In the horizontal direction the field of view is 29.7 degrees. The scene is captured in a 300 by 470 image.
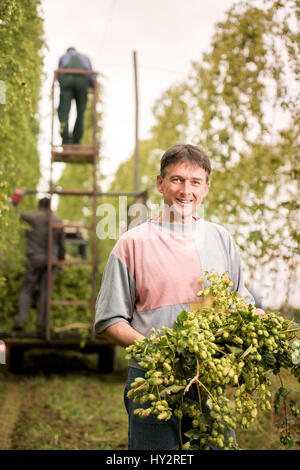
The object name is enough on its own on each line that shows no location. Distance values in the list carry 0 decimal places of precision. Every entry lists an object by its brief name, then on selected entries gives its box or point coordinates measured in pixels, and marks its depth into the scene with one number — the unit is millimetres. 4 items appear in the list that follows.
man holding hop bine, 2268
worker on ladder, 7070
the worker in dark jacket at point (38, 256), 7152
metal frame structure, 6602
